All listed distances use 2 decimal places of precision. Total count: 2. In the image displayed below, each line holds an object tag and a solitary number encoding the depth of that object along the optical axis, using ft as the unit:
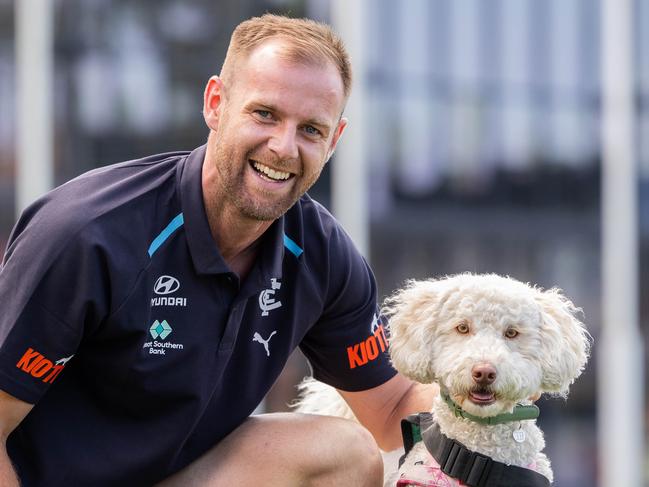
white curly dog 17.56
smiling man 17.57
